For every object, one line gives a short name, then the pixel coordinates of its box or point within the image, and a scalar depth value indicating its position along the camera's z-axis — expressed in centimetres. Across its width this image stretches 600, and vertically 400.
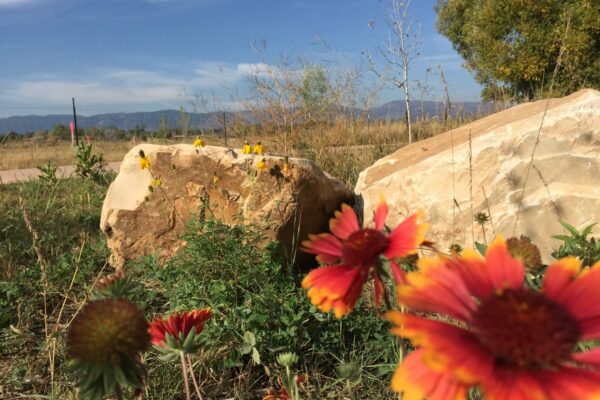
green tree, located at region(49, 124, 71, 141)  3113
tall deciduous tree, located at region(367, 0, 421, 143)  666
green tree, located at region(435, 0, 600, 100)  1320
